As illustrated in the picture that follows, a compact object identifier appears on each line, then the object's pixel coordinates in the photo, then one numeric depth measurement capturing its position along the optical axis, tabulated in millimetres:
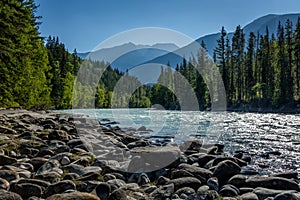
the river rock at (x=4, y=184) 5145
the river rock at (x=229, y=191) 5672
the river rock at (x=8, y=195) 4422
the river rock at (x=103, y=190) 5215
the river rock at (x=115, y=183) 5716
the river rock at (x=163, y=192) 5512
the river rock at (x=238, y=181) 6277
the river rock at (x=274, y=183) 6031
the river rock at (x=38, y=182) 5328
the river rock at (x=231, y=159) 7797
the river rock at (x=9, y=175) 5645
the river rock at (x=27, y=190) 5097
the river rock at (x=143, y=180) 6427
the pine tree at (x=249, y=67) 58944
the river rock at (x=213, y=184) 6110
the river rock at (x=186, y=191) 5516
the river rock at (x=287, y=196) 5057
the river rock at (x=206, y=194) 5328
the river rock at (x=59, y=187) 5188
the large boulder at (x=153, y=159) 7359
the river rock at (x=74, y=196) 4508
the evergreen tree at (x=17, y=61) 15578
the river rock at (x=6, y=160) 6859
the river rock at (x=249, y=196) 5324
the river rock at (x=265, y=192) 5488
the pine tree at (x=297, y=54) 46438
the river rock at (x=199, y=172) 6516
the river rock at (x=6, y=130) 11547
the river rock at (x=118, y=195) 4945
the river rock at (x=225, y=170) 6742
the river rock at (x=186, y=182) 5941
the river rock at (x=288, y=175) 6812
